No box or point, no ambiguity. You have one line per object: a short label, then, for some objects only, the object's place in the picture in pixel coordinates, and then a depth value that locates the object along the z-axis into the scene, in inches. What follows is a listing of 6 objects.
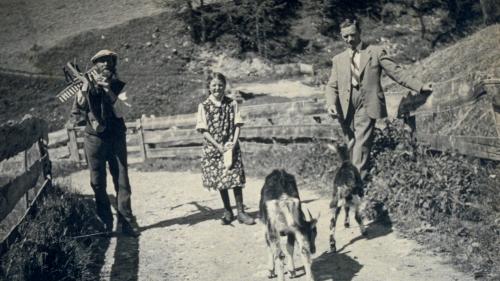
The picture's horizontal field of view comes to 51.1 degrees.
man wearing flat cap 241.6
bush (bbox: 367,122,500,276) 178.1
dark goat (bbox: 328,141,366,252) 214.4
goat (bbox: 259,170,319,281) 162.9
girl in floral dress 260.7
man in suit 231.8
